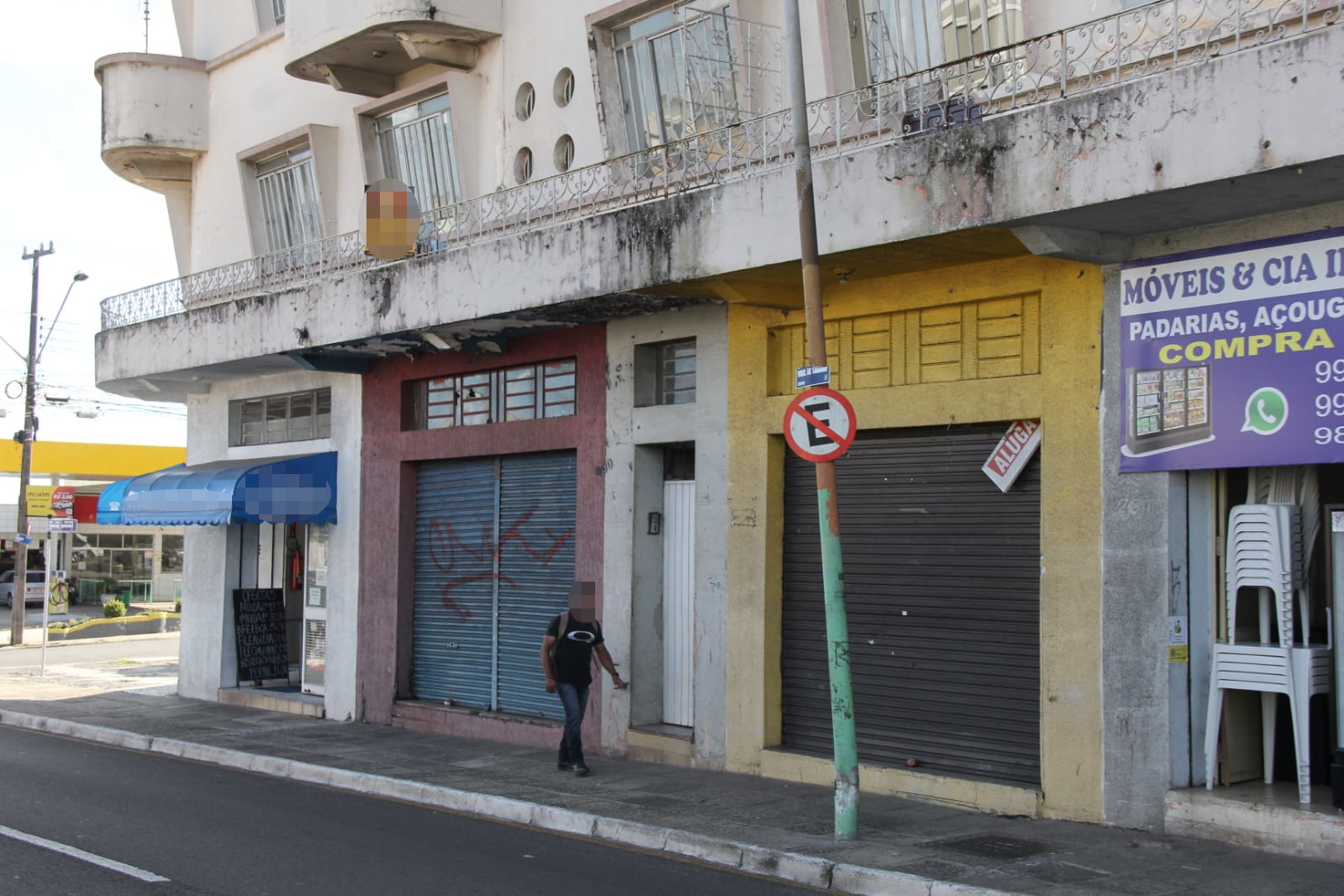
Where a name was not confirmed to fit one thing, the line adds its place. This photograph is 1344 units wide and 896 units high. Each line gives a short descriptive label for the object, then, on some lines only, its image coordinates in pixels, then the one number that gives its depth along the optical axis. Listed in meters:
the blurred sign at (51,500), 24.02
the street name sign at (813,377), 9.38
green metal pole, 9.22
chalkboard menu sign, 19.36
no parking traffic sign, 9.30
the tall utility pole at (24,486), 29.80
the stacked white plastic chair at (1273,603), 9.05
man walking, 12.27
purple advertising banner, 8.57
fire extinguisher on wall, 19.56
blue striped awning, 17.11
